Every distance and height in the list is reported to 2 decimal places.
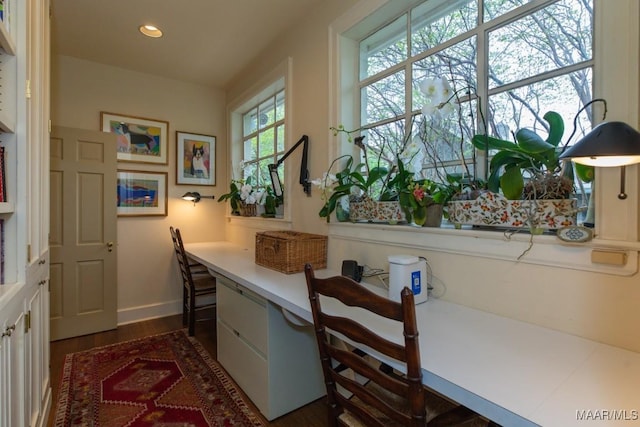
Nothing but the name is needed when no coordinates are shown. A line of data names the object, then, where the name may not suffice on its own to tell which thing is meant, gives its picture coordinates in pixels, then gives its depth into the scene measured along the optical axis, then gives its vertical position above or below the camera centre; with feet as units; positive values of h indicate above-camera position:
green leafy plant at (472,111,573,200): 3.88 +0.58
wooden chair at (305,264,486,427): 2.85 -1.61
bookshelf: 3.78 -0.01
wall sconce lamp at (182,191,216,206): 11.61 +0.52
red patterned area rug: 6.01 -3.85
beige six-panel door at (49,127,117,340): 9.57 -0.68
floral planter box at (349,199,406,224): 5.80 -0.01
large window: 4.32 +2.17
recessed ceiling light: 8.50 +4.82
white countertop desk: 2.37 -1.43
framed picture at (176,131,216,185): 11.84 +1.96
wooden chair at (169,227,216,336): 9.71 -2.38
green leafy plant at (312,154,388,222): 6.31 +0.59
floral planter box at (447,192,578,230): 3.78 -0.01
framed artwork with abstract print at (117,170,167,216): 10.85 +0.61
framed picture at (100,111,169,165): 10.71 +2.55
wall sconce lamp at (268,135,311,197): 8.00 +1.10
